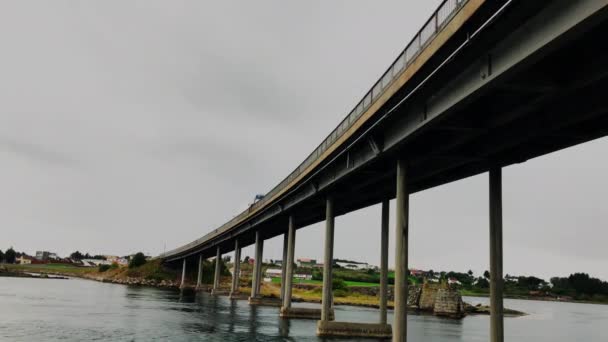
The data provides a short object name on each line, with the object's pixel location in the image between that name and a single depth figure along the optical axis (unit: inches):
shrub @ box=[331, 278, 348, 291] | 5502.0
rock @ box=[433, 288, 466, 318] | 3700.8
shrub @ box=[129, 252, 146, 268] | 7135.8
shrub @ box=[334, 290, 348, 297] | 5280.5
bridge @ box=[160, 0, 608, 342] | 616.7
